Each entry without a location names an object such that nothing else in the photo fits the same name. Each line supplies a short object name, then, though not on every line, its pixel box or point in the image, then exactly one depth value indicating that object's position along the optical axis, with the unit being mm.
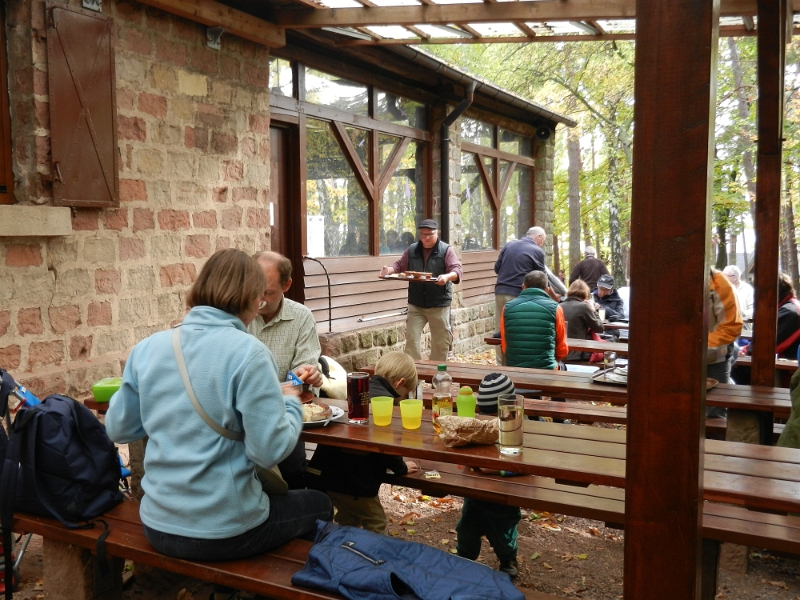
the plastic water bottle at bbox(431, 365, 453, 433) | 3373
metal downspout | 10938
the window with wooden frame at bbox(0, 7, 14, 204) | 4844
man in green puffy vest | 6021
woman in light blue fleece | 2562
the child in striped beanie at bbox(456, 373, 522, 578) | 3818
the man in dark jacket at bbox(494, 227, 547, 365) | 9562
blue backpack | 3057
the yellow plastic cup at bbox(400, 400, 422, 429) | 3385
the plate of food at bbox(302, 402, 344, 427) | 3447
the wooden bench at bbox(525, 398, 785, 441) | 4543
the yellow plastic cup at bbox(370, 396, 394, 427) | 3473
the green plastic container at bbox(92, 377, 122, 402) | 4082
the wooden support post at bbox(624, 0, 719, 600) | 1986
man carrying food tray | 8648
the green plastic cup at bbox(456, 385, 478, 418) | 3432
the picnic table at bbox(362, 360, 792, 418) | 4621
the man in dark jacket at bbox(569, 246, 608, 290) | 11859
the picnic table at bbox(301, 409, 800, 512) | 2656
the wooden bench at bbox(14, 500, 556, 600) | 2621
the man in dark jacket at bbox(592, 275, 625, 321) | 10523
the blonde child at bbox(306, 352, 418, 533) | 3734
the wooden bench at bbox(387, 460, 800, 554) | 3154
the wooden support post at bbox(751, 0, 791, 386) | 5113
